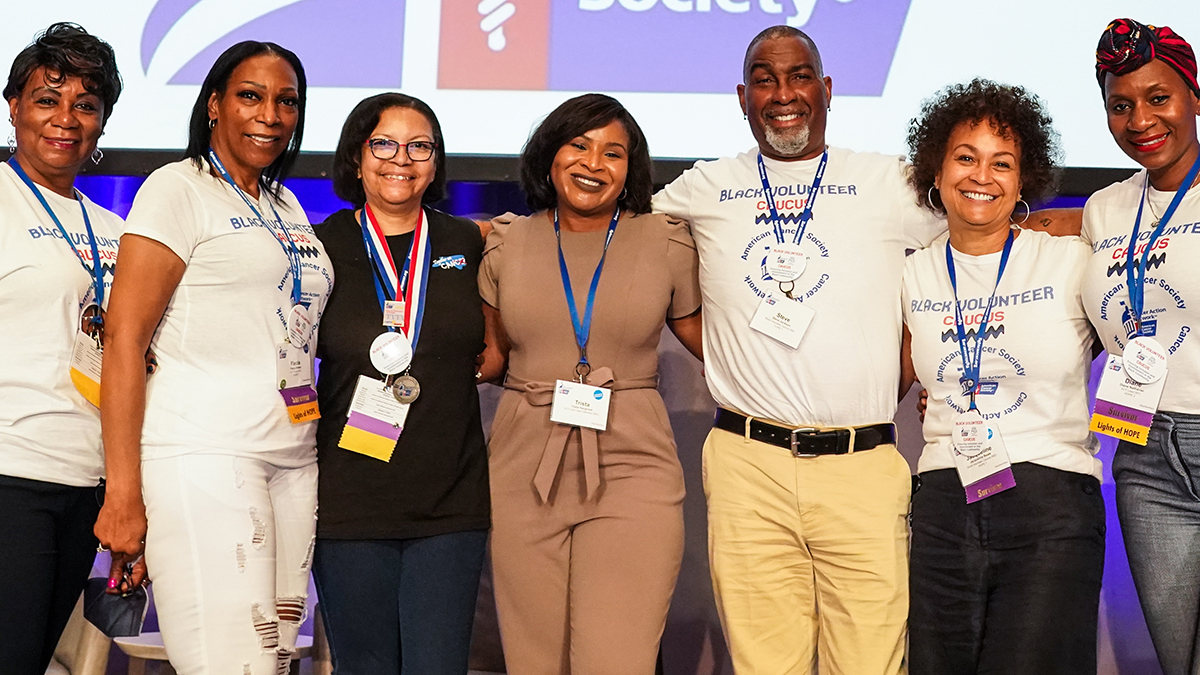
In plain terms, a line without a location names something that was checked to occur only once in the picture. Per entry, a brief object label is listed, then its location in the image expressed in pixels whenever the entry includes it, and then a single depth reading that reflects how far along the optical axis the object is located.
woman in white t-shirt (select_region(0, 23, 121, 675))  2.25
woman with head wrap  2.38
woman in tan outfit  2.59
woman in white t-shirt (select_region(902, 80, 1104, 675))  2.39
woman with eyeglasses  2.52
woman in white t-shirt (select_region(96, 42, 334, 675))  2.20
